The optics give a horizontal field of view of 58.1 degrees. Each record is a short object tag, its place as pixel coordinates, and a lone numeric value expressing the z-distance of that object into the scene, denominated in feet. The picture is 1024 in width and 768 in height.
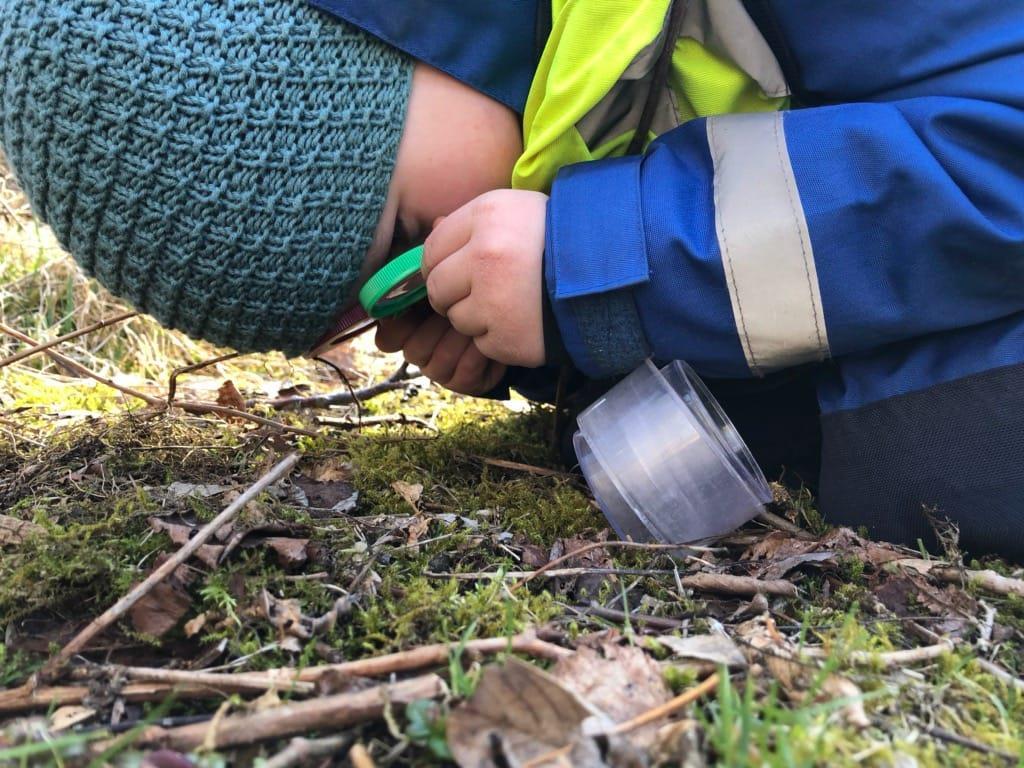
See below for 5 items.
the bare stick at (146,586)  0.90
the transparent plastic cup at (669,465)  1.30
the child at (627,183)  1.29
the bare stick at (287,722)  0.77
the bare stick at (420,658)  0.85
